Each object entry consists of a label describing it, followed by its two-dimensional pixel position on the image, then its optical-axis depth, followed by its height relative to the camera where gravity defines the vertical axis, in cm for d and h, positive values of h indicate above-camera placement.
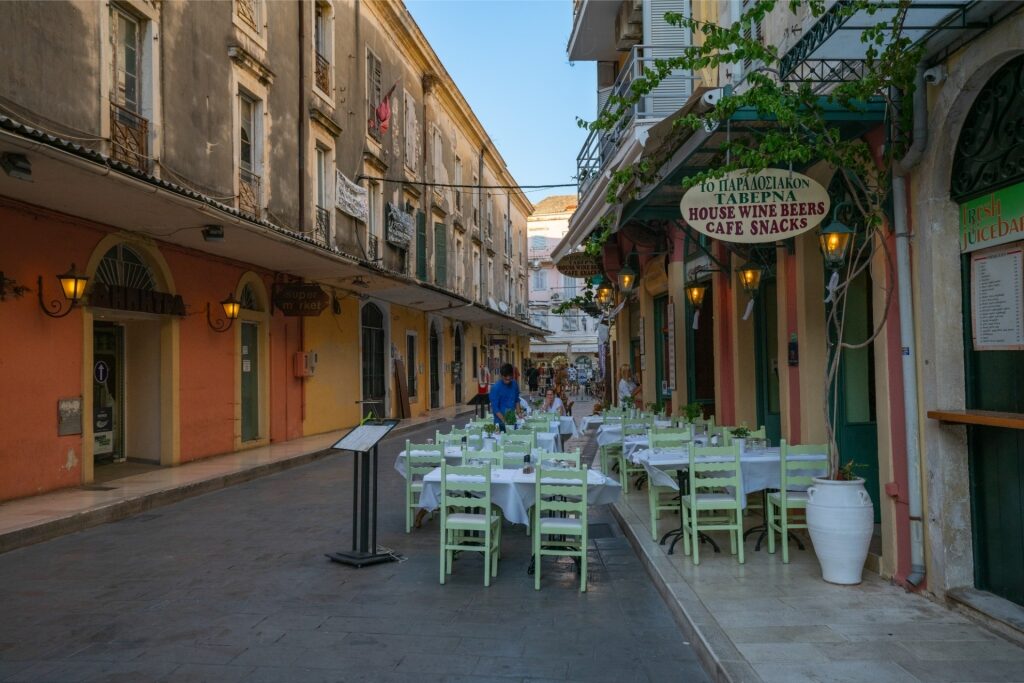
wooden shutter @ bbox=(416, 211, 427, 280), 2580 +416
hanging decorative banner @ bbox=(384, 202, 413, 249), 2253 +420
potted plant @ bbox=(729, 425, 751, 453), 855 -71
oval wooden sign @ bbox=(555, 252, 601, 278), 1788 +239
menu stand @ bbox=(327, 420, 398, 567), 680 -106
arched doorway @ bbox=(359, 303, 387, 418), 2231 +36
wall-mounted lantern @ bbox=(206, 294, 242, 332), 1409 +118
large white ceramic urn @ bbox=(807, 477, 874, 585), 584 -118
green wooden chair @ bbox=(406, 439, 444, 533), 814 -91
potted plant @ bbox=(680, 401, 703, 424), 1061 -57
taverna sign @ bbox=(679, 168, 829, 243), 612 +123
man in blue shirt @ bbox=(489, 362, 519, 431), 1121 -31
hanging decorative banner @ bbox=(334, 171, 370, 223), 1884 +427
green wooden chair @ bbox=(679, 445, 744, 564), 673 -113
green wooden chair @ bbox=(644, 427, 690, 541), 764 -82
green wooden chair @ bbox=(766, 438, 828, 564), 673 -98
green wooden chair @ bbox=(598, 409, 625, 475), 1149 -119
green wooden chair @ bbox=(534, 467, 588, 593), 630 -107
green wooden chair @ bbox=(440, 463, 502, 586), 644 -119
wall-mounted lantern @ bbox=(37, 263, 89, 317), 997 +112
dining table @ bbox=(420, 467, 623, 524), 676 -102
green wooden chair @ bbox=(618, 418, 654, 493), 1023 -87
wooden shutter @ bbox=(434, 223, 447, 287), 2811 +417
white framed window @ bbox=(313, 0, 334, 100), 1803 +753
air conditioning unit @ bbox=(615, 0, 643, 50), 1389 +610
